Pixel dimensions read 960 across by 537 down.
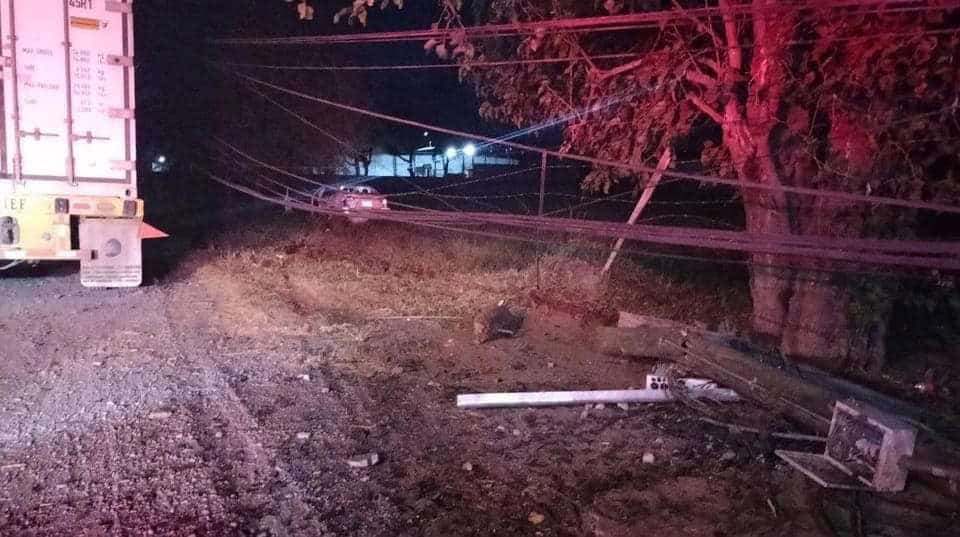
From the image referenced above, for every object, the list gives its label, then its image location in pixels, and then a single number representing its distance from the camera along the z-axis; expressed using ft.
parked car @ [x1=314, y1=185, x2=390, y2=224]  70.90
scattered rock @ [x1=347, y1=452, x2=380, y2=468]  16.70
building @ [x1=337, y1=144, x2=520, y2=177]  144.05
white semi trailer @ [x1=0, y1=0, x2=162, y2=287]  29.35
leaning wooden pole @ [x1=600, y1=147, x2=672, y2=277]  30.62
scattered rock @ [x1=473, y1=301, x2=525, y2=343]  27.71
